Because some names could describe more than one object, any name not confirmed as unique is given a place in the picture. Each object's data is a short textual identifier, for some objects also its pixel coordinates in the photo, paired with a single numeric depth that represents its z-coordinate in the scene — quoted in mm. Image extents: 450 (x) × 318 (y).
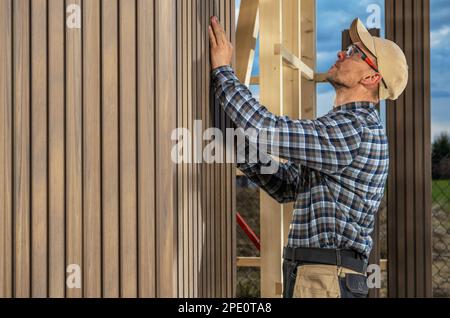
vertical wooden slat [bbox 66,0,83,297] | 1860
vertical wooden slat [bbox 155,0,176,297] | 1849
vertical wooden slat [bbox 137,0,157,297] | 1843
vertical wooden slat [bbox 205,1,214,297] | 2352
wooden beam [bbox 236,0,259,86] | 4242
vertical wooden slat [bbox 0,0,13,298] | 1892
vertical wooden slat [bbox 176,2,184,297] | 1980
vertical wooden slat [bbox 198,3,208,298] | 2270
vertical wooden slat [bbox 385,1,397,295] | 3770
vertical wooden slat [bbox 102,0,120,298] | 1851
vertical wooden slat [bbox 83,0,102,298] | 1856
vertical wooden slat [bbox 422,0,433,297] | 3725
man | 2295
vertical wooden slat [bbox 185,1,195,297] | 2090
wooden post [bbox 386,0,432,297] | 3736
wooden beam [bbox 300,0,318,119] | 4668
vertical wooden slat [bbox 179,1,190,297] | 2043
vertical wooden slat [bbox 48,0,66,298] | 1869
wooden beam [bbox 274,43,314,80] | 3648
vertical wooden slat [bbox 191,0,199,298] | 2150
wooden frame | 3709
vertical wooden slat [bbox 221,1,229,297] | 2602
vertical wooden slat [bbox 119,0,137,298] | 1845
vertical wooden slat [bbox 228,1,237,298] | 2762
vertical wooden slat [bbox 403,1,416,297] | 3742
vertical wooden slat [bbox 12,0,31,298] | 1890
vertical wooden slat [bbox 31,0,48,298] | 1881
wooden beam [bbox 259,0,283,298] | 3691
